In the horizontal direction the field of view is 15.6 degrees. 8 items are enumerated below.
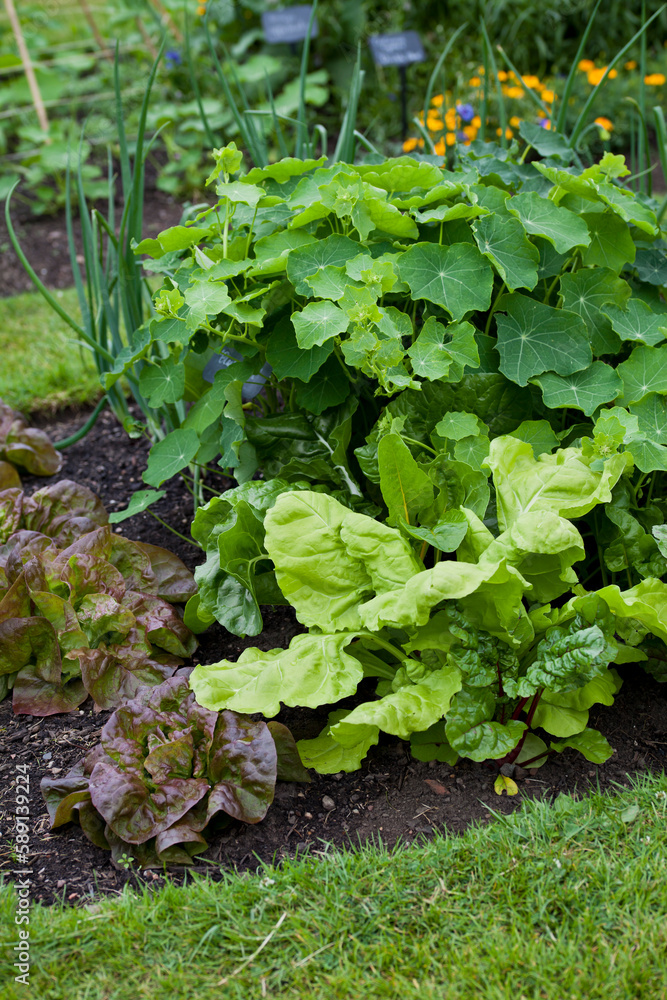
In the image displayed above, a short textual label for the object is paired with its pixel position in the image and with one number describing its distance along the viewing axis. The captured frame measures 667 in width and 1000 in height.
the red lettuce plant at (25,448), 2.93
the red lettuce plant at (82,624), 2.58
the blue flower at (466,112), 4.41
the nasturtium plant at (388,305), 2.53
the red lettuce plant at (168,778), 2.42
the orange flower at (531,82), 4.93
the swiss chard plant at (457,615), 2.42
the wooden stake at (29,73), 5.16
